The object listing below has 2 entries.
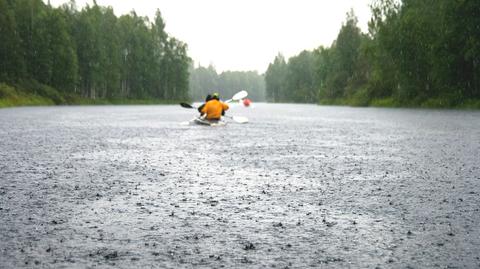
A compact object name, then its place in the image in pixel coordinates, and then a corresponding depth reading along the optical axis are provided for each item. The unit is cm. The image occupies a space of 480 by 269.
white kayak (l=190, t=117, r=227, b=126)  2330
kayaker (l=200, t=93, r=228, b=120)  2280
